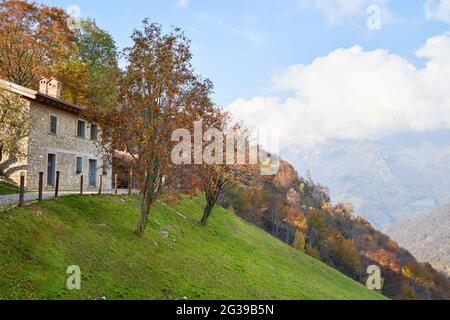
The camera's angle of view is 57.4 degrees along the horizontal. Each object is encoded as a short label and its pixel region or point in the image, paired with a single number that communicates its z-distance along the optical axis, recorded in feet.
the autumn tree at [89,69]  79.77
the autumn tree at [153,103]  74.02
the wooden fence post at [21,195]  63.20
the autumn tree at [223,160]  113.09
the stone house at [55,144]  105.60
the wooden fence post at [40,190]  69.09
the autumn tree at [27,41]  142.41
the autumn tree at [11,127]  97.86
